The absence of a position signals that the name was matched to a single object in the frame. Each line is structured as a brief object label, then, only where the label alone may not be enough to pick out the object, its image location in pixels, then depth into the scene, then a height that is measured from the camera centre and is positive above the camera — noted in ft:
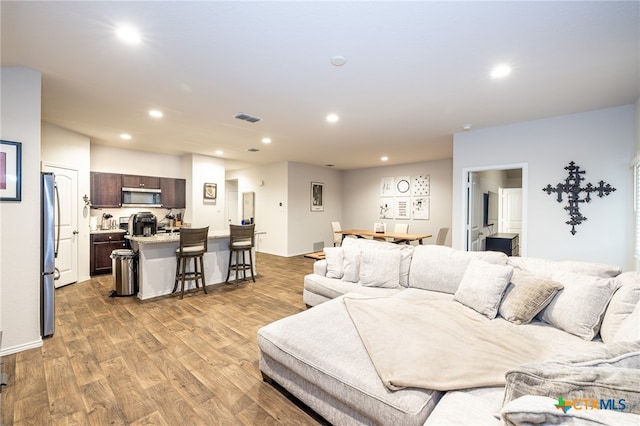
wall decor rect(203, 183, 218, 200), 22.45 +1.59
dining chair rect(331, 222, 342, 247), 24.69 -2.22
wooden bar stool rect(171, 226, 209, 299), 13.34 -2.07
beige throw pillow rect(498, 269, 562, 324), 6.80 -2.18
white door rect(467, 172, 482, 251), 15.39 +0.02
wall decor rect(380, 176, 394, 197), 27.58 +2.51
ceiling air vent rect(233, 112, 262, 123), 12.65 +4.45
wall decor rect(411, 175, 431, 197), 25.24 +2.40
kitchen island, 13.21 -2.70
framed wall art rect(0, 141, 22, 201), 8.16 +1.14
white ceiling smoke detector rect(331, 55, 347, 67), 7.78 +4.38
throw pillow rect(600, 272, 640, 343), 5.79 -2.02
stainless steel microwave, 19.51 +0.92
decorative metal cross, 12.37 +1.00
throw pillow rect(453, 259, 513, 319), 7.37 -2.10
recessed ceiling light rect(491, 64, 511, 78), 8.31 +4.44
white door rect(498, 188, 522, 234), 25.53 +0.15
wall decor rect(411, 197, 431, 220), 25.36 +0.36
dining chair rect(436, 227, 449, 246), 20.02 -1.78
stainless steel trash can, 13.56 -3.11
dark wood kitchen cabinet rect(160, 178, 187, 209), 21.43 +1.39
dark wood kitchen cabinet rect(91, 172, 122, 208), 18.16 +1.35
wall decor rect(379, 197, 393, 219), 27.68 +0.37
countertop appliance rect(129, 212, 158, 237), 14.44 -0.78
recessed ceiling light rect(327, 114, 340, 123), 12.69 +4.46
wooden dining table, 20.41 -1.84
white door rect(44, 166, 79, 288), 14.84 -0.83
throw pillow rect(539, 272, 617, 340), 6.17 -2.14
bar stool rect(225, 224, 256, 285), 15.38 -1.83
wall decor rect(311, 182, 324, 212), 27.68 +1.48
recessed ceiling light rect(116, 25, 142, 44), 6.66 +4.40
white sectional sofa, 3.03 -2.70
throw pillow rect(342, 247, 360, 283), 11.03 -2.20
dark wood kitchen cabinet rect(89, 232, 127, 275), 17.33 -2.56
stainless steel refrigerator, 9.16 -1.64
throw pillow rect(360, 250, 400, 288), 10.27 -2.18
